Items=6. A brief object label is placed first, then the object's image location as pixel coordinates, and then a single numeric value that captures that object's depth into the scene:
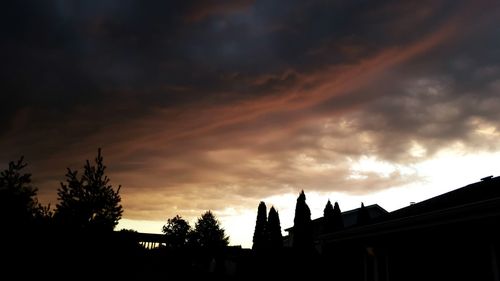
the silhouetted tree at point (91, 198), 13.93
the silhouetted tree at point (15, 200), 9.70
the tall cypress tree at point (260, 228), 44.28
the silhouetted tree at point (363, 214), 40.88
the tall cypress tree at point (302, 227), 34.00
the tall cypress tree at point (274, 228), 41.68
